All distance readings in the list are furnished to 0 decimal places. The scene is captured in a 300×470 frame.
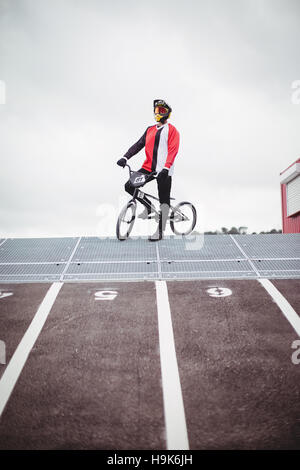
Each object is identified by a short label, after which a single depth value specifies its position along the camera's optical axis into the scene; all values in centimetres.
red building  1633
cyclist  943
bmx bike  936
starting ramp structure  765
